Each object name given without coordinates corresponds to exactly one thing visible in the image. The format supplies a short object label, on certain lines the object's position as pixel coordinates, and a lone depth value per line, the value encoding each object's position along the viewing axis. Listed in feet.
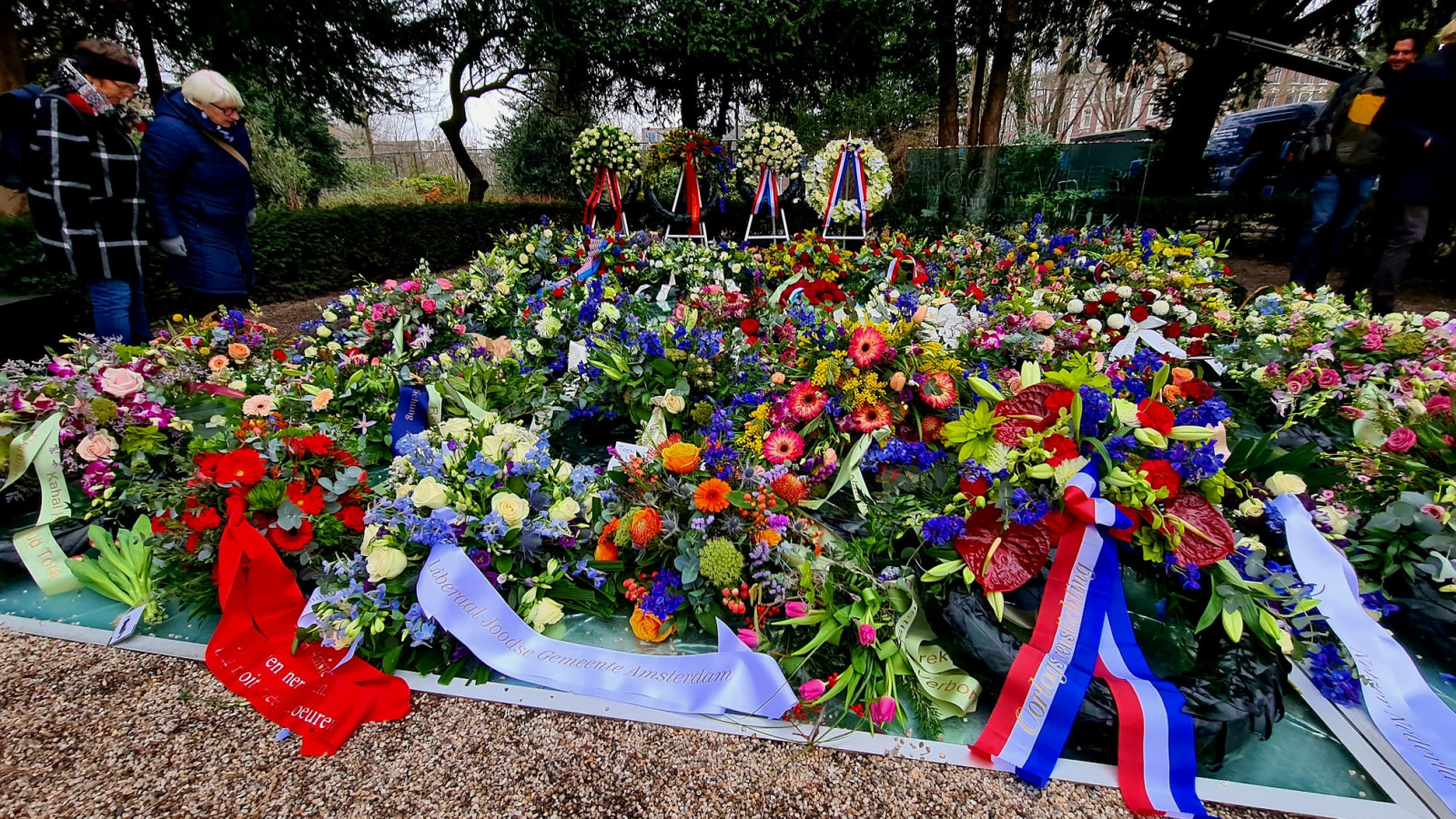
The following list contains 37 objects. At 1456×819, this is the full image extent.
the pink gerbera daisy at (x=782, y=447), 6.46
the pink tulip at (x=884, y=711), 4.79
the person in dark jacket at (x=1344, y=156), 12.98
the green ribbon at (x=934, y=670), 5.03
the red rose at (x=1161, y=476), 4.73
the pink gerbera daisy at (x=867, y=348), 6.82
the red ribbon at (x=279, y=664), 4.96
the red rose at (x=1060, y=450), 4.93
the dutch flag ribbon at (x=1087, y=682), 4.28
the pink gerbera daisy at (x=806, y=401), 6.91
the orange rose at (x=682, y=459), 6.00
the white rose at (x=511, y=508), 5.81
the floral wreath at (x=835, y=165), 22.17
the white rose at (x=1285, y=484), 5.08
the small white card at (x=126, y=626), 5.89
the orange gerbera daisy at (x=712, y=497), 5.73
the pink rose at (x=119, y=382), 6.95
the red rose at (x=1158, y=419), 4.94
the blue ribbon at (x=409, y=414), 9.04
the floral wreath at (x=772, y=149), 23.94
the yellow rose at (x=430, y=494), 5.61
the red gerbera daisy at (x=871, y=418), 6.59
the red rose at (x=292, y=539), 5.84
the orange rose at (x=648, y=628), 5.65
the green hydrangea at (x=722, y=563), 5.51
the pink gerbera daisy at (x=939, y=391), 6.61
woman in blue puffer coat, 10.14
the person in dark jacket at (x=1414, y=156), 11.82
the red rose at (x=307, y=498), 5.87
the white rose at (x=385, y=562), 5.41
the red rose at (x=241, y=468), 5.57
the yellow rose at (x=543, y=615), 5.83
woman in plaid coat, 9.37
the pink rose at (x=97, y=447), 6.68
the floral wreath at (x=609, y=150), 23.95
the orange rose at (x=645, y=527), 5.68
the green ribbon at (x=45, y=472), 6.63
